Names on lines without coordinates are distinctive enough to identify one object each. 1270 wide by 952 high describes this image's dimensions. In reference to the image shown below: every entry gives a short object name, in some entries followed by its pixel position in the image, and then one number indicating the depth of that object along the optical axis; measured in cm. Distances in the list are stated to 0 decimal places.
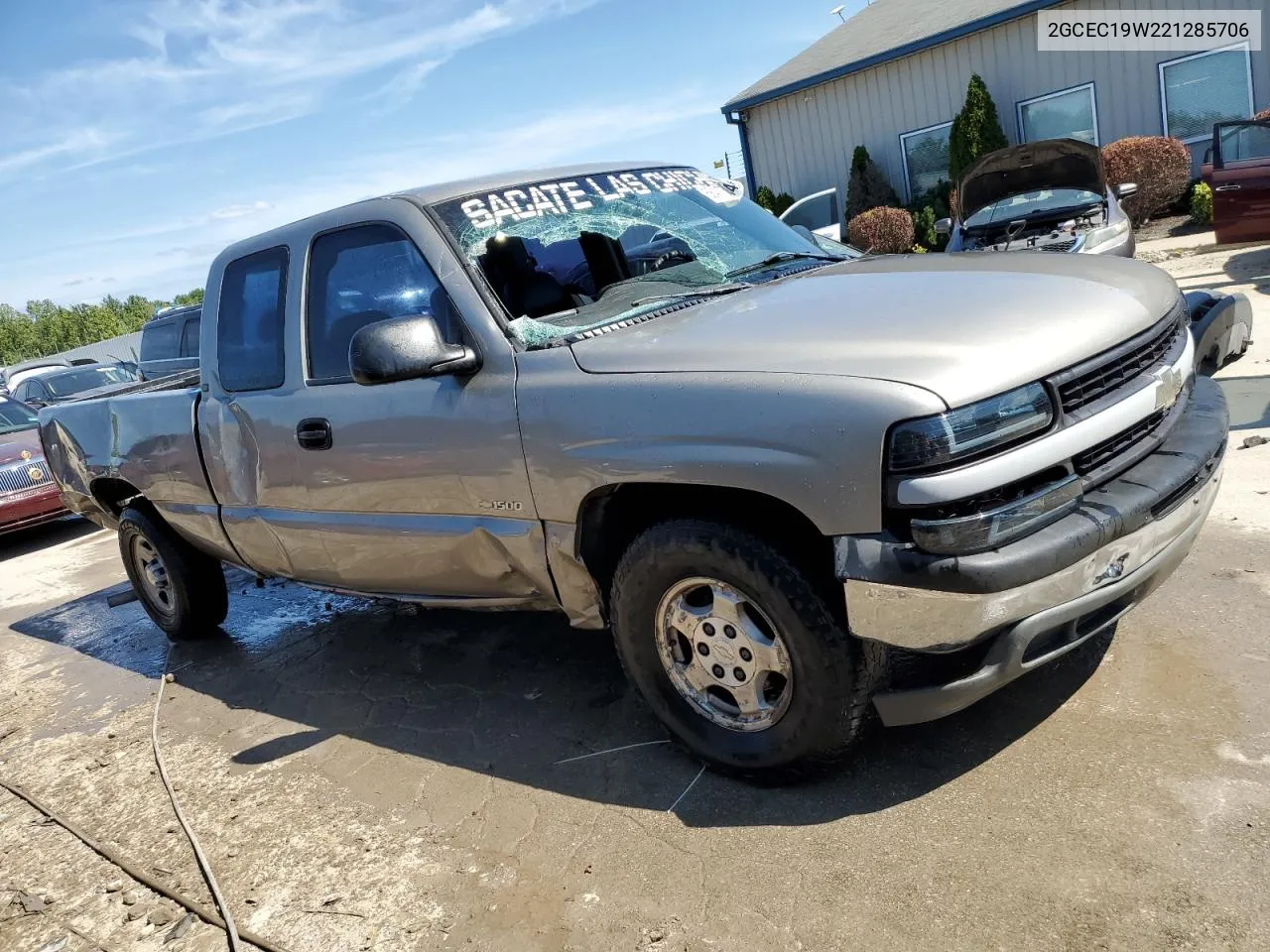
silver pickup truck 240
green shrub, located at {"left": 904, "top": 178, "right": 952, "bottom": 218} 1711
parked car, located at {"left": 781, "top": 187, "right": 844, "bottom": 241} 1642
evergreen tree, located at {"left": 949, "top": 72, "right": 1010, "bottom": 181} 1596
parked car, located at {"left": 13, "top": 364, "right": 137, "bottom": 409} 1537
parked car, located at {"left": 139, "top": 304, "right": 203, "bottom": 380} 1146
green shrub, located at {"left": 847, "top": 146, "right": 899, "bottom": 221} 1780
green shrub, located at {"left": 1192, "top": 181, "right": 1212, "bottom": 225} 1427
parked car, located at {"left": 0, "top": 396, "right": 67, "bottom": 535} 928
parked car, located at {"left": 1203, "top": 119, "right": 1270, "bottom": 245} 952
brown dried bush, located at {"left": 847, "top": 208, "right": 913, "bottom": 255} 1670
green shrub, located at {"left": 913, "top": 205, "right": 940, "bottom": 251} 1700
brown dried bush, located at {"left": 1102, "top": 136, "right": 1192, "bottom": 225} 1433
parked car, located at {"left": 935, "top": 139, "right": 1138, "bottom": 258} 895
